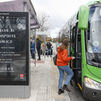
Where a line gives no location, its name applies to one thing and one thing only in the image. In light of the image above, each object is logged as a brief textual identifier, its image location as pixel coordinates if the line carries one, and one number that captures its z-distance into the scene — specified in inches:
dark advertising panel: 110.6
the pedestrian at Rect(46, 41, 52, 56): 424.5
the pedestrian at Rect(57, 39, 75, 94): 120.3
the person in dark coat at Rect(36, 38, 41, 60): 316.8
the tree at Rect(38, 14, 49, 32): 948.4
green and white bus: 100.0
